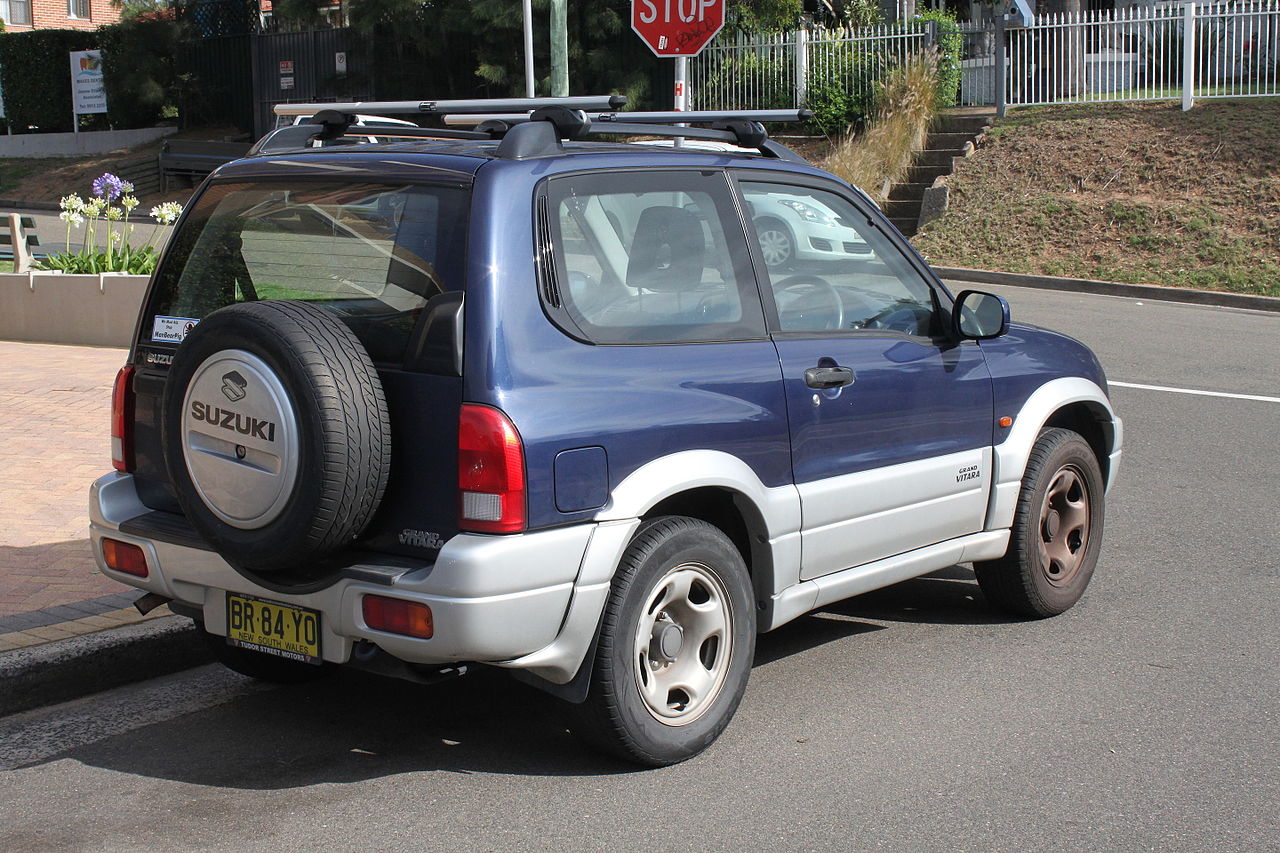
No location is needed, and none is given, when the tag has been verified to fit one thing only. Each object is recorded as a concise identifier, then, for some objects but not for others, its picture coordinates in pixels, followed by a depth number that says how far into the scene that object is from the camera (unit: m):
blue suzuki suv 3.83
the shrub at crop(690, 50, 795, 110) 25.56
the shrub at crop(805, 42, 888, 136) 24.11
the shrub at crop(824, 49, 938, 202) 21.78
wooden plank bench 14.07
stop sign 14.86
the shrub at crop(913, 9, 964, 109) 23.62
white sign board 35.00
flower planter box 12.52
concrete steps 20.75
